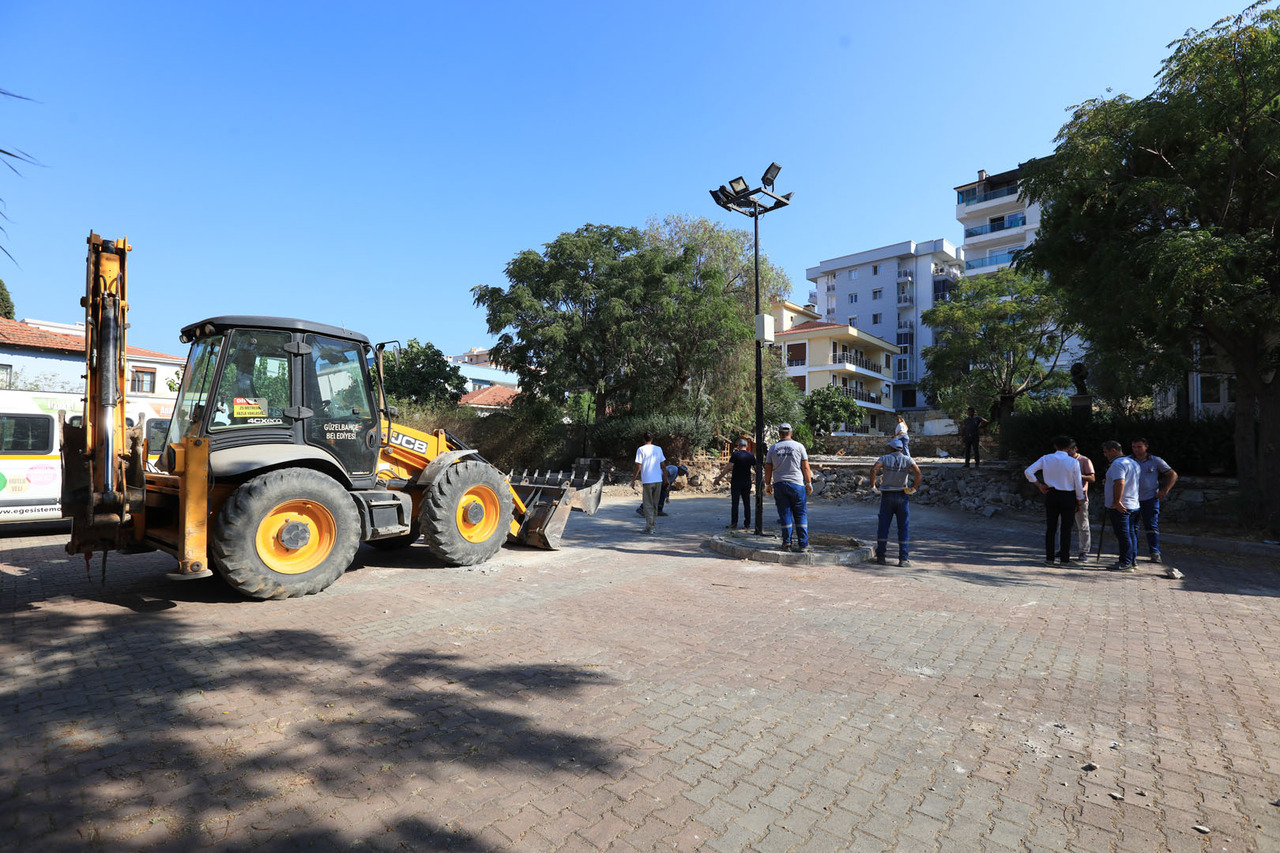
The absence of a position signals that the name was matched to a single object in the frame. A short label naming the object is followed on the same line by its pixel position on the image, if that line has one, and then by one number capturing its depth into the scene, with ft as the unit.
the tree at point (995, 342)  86.94
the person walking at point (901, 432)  44.02
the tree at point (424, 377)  98.89
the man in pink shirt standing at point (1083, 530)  30.55
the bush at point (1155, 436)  48.11
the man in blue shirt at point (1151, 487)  29.07
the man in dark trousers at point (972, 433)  61.82
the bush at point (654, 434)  76.48
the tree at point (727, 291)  81.56
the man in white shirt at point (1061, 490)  29.14
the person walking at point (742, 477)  38.73
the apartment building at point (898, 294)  172.55
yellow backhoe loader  18.53
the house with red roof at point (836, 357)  155.63
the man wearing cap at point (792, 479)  29.32
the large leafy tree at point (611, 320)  75.77
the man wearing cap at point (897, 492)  28.60
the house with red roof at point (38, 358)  81.25
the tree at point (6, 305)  102.83
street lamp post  34.91
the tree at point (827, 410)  117.50
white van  33.60
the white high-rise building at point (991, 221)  158.10
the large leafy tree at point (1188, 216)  31.50
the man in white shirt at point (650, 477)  38.11
